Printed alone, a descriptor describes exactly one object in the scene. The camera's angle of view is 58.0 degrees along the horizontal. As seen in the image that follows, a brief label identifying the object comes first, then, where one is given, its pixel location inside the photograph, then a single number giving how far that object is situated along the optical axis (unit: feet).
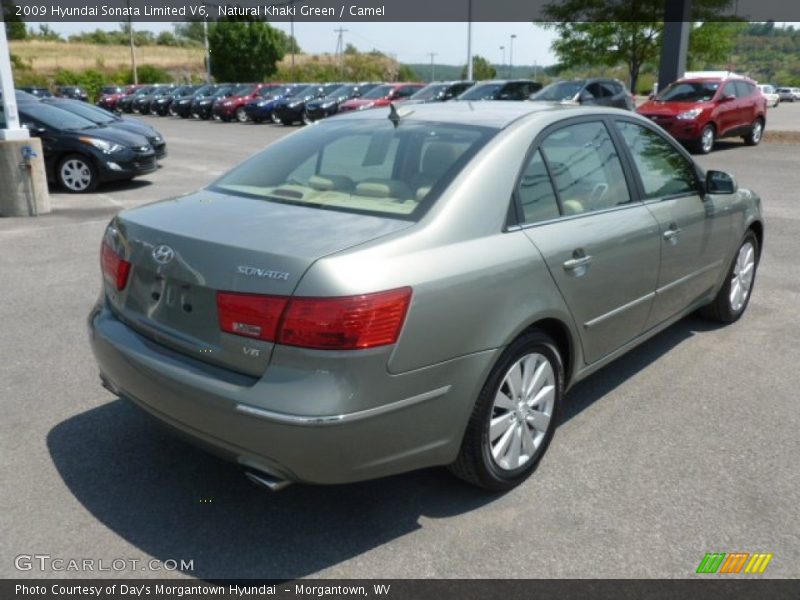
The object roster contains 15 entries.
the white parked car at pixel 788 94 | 227.46
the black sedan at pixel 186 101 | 112.37
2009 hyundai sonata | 8.21
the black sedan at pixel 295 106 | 92.17
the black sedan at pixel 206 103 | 108.17
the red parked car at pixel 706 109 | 54.44
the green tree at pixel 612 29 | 103.55
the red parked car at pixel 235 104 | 102.78
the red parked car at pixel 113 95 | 136.11
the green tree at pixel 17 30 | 258.06
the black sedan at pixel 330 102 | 89.21
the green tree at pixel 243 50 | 201.46
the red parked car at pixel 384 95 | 83.32
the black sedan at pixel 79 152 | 38.50
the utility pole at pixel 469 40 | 109.19
